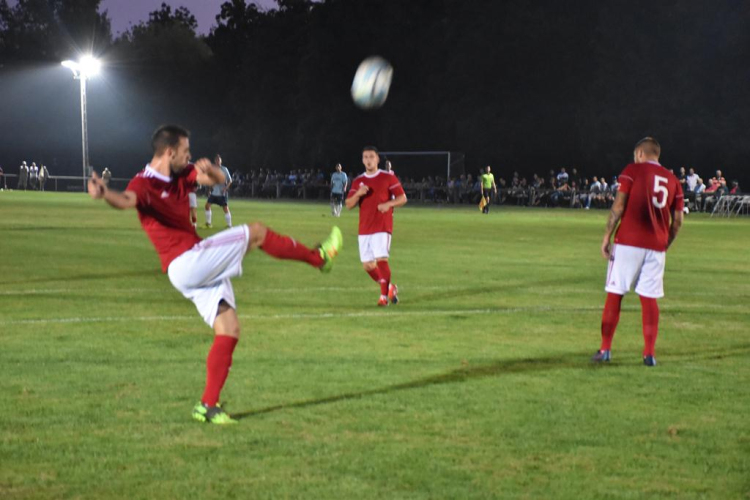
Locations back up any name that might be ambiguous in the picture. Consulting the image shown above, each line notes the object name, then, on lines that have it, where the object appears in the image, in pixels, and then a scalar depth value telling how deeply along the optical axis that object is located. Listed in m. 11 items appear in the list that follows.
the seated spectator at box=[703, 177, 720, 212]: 46.38
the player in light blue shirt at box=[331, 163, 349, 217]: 37.44
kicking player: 6.63
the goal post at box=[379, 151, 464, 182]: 58.44
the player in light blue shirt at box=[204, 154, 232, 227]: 28.66
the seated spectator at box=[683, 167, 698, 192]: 46.81
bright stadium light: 58.19
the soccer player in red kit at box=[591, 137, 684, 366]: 8.84
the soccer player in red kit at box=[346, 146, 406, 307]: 12.98
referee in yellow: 43.31
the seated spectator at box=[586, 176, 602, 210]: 49.97
